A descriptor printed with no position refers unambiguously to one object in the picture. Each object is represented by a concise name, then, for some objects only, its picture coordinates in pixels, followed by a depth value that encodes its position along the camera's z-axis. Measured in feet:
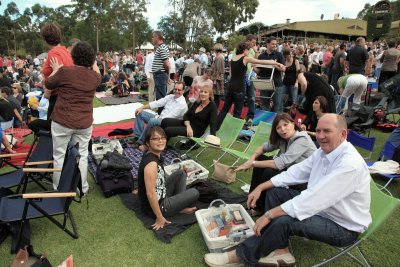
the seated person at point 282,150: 10.66
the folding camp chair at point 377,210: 7.34
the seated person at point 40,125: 15.29
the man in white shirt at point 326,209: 7.19
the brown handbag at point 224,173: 14.06
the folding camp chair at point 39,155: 12.35
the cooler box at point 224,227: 8.98
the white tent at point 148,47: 88.40
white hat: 15.40
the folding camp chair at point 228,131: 16.42
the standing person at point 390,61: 27.76
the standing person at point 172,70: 37.91
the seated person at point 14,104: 21.52
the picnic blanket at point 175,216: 10.27
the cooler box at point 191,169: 13.57
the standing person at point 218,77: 24.68
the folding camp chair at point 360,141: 13.79
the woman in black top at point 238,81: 18.95
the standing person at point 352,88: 22.36
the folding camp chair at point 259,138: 14.89
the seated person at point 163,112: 18.62
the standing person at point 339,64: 30.71
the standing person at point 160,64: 22.95
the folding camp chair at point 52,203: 8.98
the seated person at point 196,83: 22.91
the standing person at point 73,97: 10.79
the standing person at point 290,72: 22.70
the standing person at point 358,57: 26.45
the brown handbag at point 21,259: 7.33
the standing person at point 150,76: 28.45
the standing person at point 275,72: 22.41
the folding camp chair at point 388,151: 14.00
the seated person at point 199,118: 17.02
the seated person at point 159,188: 9.95
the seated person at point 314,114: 14.84
